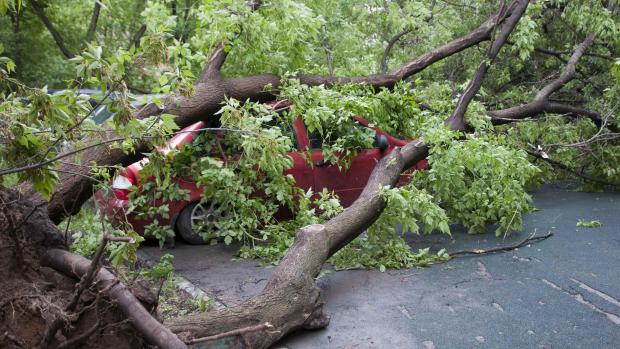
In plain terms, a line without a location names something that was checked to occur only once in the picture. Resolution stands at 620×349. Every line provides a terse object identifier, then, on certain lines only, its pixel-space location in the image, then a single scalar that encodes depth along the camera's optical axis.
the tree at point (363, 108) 3.91
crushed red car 7.24
